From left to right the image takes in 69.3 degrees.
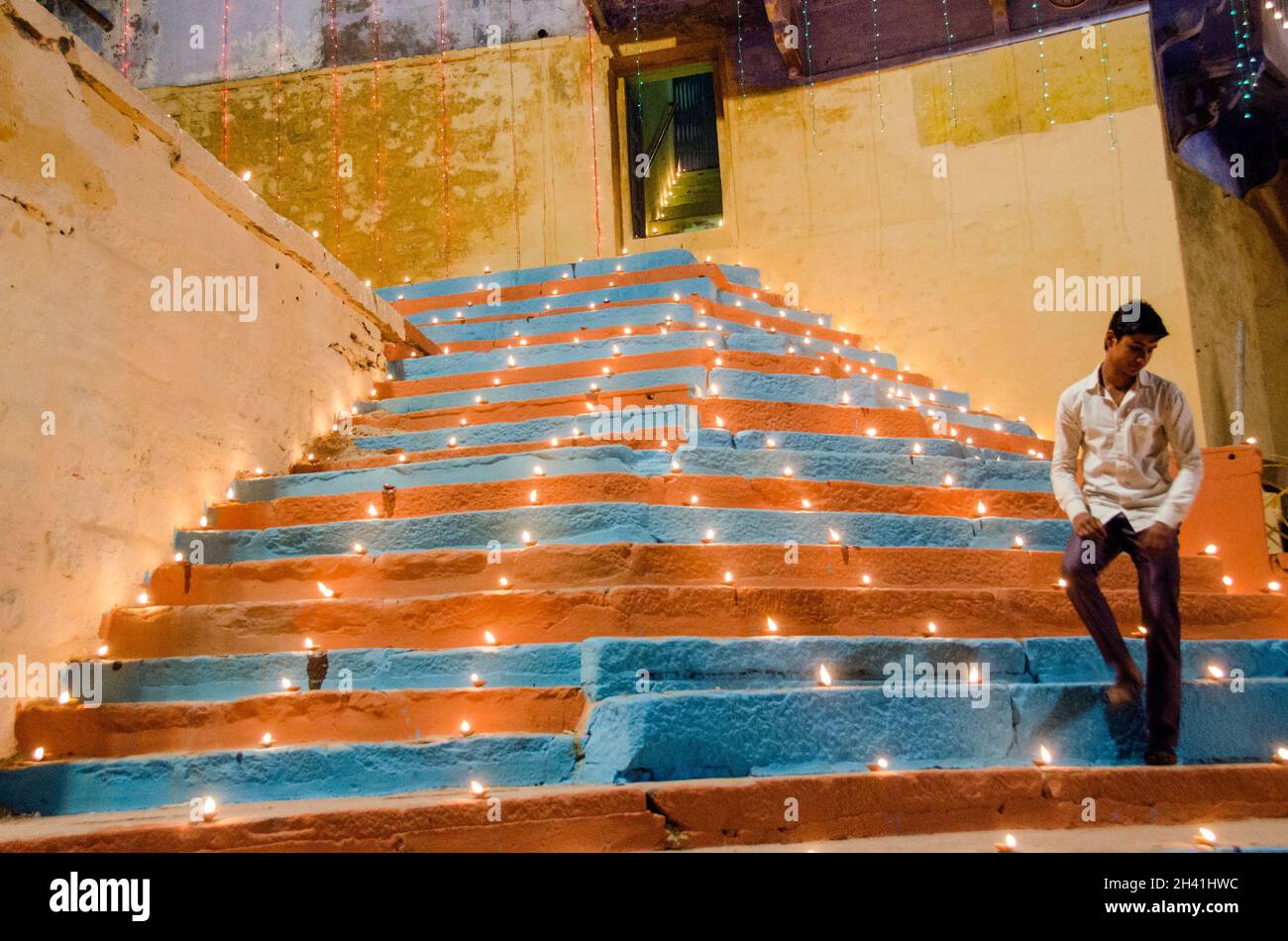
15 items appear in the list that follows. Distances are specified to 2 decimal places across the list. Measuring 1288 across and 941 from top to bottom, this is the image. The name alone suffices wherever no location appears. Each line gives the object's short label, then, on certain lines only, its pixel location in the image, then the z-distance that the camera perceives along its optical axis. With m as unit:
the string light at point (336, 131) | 11.12
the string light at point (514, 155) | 10.73
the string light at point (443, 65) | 11.09
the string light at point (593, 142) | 10.59
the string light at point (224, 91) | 11.40
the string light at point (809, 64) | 10.30
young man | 3.35
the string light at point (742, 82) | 10.59
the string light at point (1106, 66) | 9.15
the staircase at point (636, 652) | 3.26
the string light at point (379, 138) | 10.99
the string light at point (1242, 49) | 8.97
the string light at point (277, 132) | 11.32
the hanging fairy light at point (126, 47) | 11.75
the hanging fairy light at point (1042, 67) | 9.43
